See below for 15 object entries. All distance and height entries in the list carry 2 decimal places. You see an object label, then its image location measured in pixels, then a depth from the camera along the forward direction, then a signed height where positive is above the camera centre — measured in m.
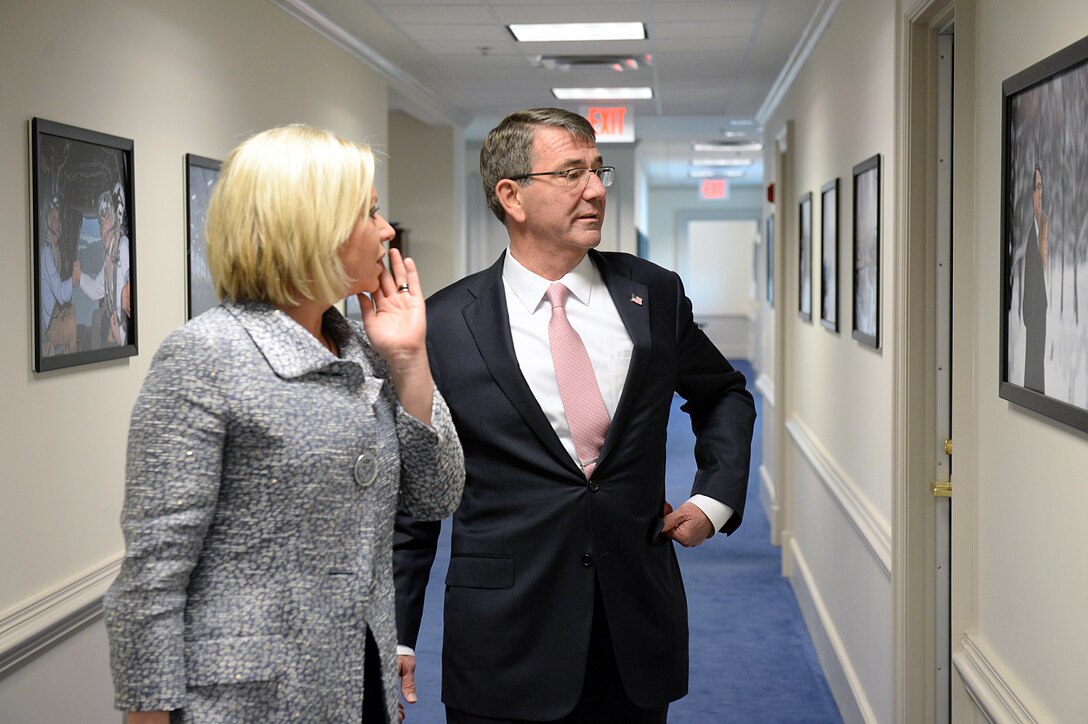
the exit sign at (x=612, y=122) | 8.87 +1.45
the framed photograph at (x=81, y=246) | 3.14 +0.21
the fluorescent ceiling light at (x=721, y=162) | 15.73 +2.05
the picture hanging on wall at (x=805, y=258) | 5.84 +0.27
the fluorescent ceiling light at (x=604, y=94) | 8.42 +1.60
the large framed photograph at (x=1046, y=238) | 1.85 +0.12
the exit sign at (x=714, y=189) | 18.78 +1.98
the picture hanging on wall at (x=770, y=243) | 8.64 +0.52
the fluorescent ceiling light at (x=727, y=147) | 13.66 +1.94
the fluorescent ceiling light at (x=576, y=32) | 6.02 +1.47
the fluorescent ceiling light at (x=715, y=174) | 17.70 +2.14
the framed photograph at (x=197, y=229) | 4.22 +0.32
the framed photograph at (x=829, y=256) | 4.78 +0.23
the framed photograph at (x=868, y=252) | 3.72 +0.19
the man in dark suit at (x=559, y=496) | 2.07 -0.33
